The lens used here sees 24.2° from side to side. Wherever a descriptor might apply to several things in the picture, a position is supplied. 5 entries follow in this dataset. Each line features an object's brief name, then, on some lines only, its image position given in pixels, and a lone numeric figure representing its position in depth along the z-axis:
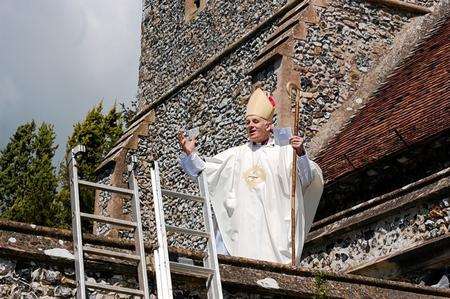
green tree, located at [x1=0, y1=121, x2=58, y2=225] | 20.33
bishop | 7.74
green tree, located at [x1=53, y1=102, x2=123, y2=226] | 21.78
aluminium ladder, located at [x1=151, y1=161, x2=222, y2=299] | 5.59
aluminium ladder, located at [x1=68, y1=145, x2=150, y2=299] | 5.52
